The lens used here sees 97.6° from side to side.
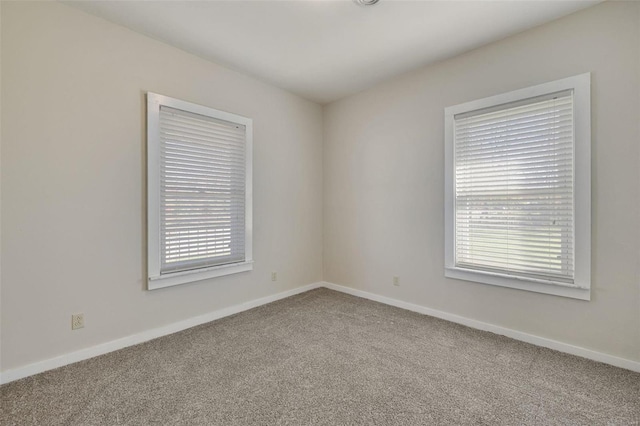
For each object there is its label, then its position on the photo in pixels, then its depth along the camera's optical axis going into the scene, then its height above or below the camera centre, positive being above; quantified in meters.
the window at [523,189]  2.17 +0.21
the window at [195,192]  2.52 +0.19
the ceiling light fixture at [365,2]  2.04 +1.54
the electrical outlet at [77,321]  2.14 -0.85
